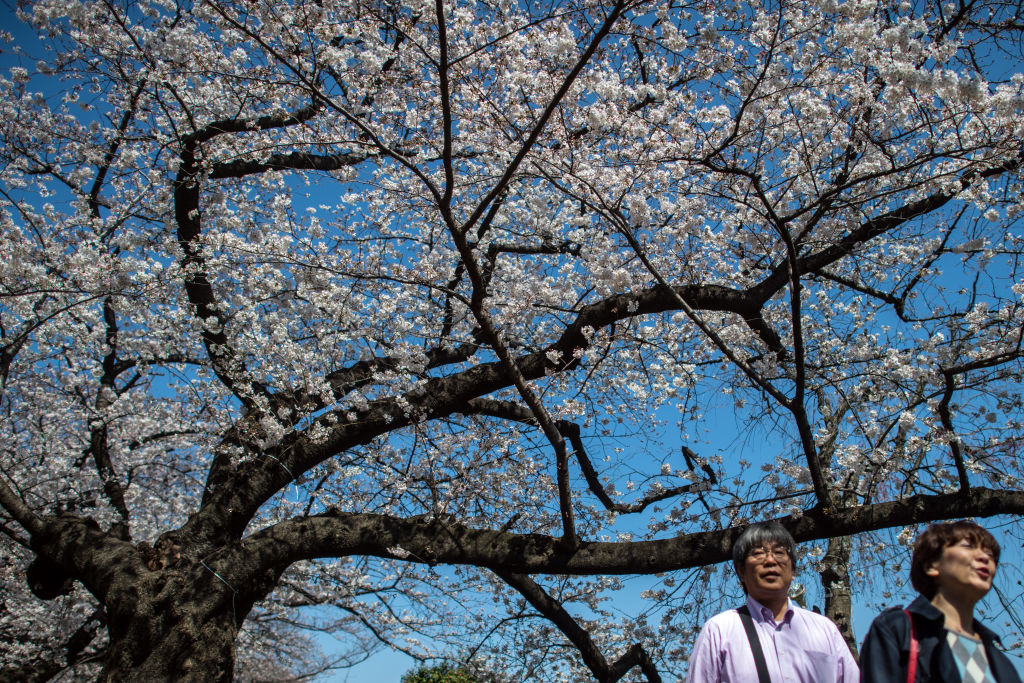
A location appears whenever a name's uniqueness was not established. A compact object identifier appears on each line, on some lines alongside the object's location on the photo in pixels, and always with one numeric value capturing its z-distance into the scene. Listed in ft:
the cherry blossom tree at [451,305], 13.29
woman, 5.58
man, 6.28
